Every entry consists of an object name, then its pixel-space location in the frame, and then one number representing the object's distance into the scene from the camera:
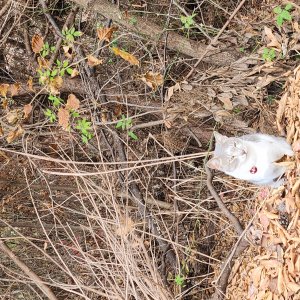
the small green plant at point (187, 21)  2.96
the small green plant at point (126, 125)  3.25
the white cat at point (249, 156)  2.17
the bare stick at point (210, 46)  2.95
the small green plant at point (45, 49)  3.23
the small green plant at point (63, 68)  3.18
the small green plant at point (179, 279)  3.28
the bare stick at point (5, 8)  3.35
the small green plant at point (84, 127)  3.26
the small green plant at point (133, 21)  3.06
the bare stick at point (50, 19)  3.39
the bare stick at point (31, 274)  3.20
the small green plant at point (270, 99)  2.87
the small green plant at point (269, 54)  2.67
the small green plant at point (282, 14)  2.55
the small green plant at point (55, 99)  3.22
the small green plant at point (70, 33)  3.15
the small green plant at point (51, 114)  3.31
